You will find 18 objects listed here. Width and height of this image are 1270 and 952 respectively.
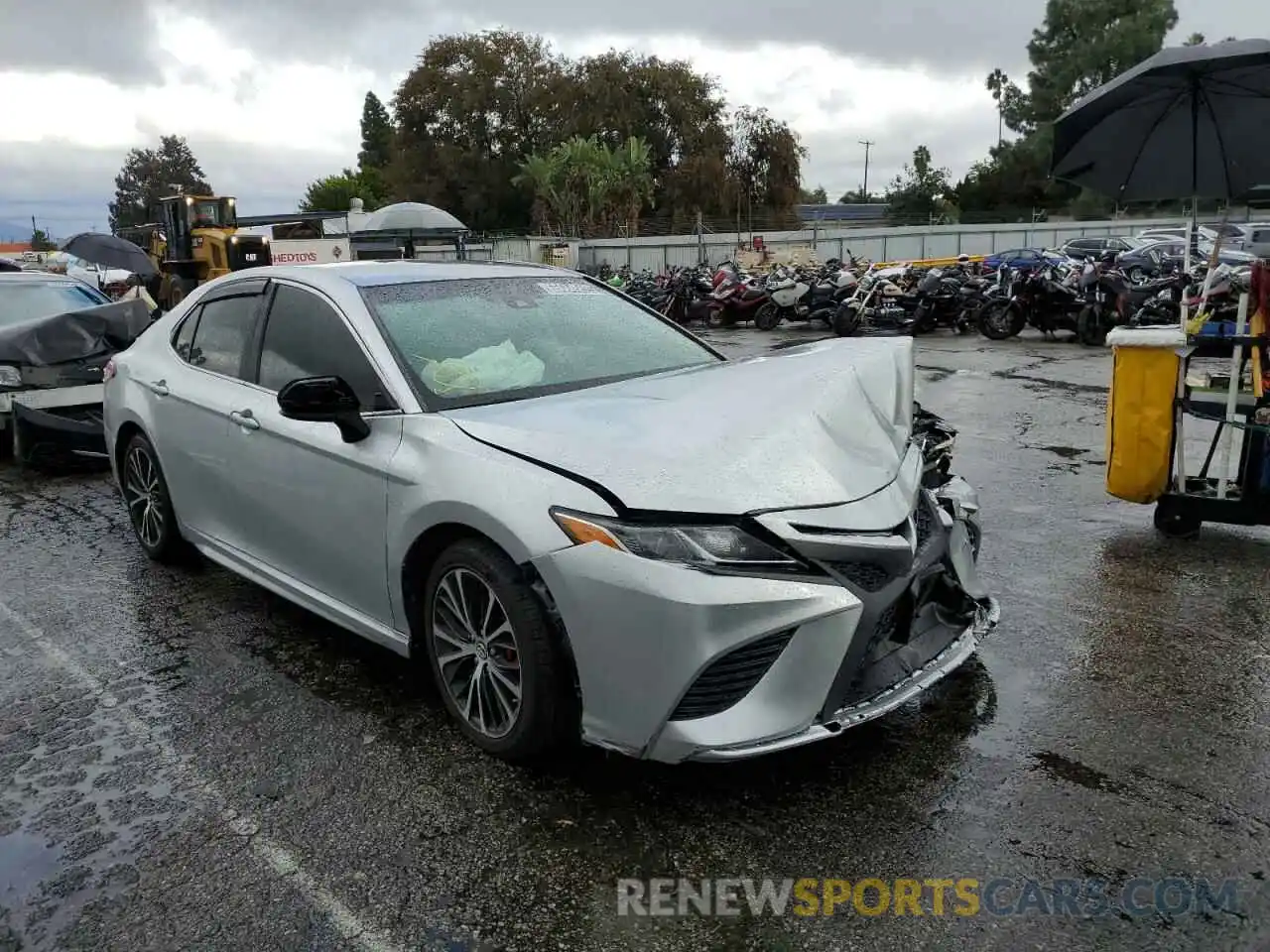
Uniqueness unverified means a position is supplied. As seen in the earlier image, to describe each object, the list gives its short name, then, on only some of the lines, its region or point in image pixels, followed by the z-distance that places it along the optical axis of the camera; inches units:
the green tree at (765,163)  2207.2
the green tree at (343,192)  2723.9
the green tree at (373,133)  3878.0
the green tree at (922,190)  2532.0
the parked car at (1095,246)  1103.1
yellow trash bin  207.6
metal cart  203.0
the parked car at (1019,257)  944.3
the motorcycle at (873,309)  670.5
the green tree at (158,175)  4520.2
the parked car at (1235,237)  1057.4
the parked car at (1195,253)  733.6
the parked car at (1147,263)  737.6
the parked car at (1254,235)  1006.2
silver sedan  106.0
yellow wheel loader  768.9
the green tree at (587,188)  1800.0
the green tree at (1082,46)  2652.6
